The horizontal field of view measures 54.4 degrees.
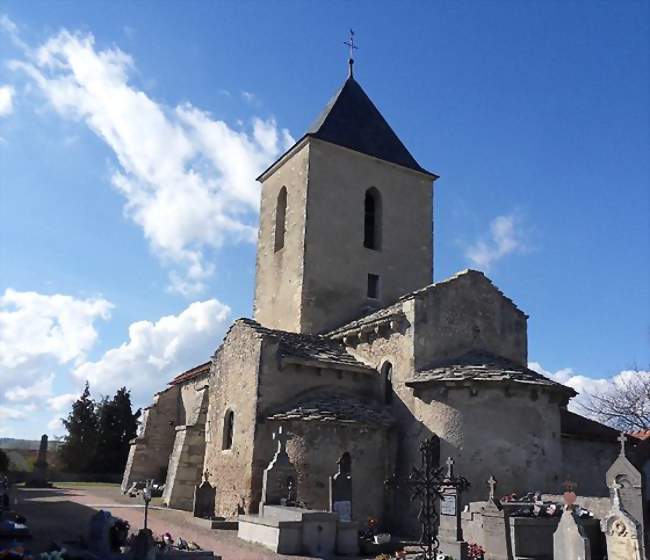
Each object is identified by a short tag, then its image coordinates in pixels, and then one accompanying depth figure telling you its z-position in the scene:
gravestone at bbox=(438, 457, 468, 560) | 12.38
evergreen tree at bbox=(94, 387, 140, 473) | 41.59
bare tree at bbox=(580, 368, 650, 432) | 32.28
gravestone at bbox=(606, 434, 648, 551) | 13.21
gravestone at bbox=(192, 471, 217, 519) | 18.83
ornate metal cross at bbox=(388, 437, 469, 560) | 11.41
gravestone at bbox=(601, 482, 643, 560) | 11.55
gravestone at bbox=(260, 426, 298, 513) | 15.76
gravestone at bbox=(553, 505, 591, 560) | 10.07
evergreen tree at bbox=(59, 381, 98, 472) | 41.03
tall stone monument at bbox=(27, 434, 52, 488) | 31.78
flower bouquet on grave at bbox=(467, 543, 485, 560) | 12.55
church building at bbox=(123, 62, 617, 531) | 17.28
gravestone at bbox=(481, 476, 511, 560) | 12.52
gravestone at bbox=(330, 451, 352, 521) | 14.89
